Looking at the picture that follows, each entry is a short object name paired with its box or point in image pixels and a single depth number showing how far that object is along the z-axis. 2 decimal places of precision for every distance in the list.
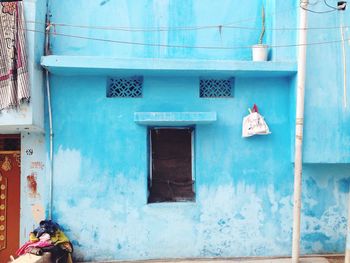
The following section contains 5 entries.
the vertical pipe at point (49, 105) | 6.31
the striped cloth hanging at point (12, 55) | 5.82
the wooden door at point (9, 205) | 6.65
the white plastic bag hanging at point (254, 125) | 6.43
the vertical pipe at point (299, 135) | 6.11
